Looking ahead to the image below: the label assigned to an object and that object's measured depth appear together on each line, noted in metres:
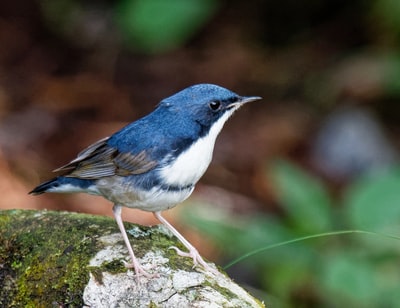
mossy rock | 7.89
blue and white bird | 9.29
